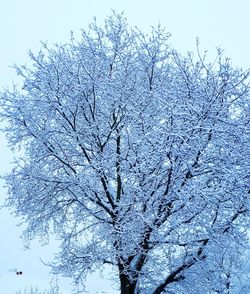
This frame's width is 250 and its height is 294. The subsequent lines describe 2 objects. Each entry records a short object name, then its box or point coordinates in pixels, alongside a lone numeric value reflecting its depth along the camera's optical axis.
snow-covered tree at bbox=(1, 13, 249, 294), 7.20
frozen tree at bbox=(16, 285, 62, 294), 25.67
